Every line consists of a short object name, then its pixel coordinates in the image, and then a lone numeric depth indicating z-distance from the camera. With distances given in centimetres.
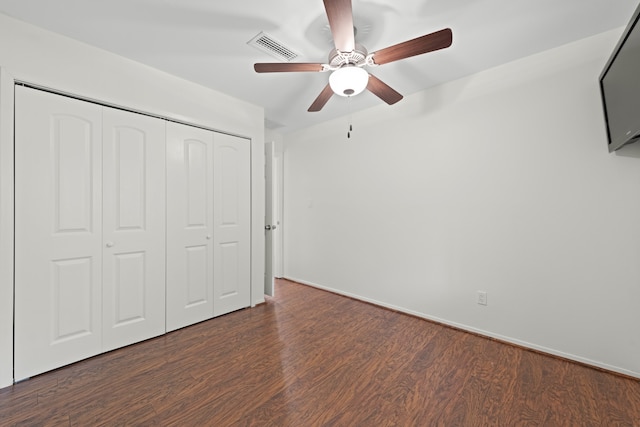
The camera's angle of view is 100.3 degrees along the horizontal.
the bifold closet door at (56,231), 178
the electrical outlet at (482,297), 243
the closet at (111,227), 182
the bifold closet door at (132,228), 214
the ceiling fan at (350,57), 143
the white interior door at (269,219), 339
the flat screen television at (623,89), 147
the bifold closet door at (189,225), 250
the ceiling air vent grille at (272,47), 195
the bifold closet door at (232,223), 284
